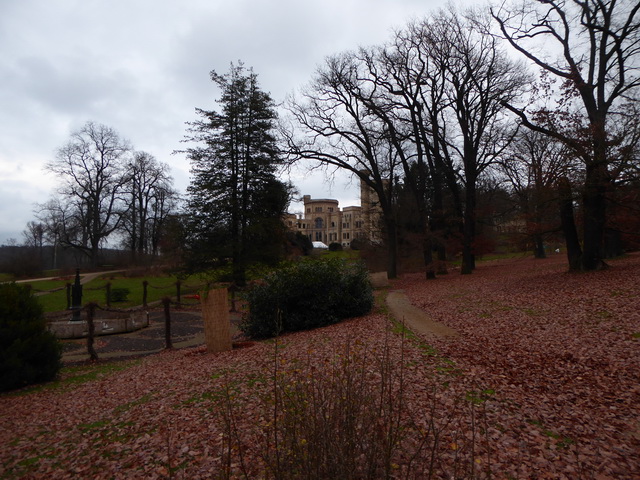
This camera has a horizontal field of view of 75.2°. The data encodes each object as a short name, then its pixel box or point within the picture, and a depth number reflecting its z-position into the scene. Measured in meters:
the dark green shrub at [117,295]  25.19
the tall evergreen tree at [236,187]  26.03
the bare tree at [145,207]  47.47
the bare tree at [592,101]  14.42
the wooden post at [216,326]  10.79
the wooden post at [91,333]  11.39
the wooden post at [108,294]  22.80
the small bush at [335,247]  60.57
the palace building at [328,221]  97.69
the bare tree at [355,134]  24.30
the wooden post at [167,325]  12.72
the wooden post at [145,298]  22.32
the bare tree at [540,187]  15.58
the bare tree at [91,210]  43.34
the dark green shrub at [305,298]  12.26
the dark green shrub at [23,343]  8.56
